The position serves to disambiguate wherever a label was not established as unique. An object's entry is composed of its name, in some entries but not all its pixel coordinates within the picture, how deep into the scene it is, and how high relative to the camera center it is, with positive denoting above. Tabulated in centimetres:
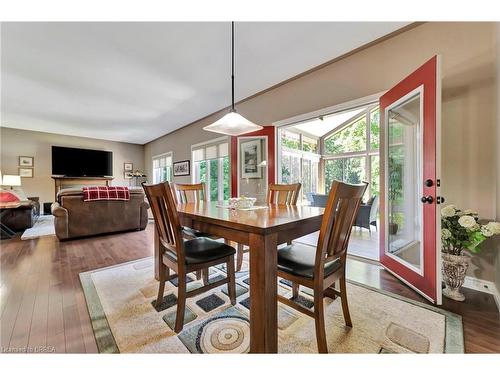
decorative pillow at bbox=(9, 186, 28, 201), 468 -11
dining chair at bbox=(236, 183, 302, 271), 230 -10
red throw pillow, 371 -16
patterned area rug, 122 -92
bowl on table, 178 -14
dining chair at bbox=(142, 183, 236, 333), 131 -46
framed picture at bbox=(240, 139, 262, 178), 381 +52
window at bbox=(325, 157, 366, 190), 542 +46
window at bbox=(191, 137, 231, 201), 498 +50
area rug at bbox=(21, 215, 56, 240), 368 -82
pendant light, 202 +61
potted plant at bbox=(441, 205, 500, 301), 161 -46
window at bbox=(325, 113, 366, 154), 573 +137
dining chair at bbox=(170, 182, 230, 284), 265 -6
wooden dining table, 105 -34
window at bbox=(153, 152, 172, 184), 688 +69
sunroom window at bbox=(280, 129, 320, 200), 538 +74
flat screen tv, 645 +82
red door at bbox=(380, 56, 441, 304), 163 +10
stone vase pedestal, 169 -72
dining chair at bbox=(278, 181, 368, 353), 109 -46
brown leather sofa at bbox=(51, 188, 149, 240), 336 -47
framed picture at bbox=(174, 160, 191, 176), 588 +55
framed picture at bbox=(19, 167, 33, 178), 602 +46
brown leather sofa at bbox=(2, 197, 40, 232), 378 -55
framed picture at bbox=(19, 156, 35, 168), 604 +78
